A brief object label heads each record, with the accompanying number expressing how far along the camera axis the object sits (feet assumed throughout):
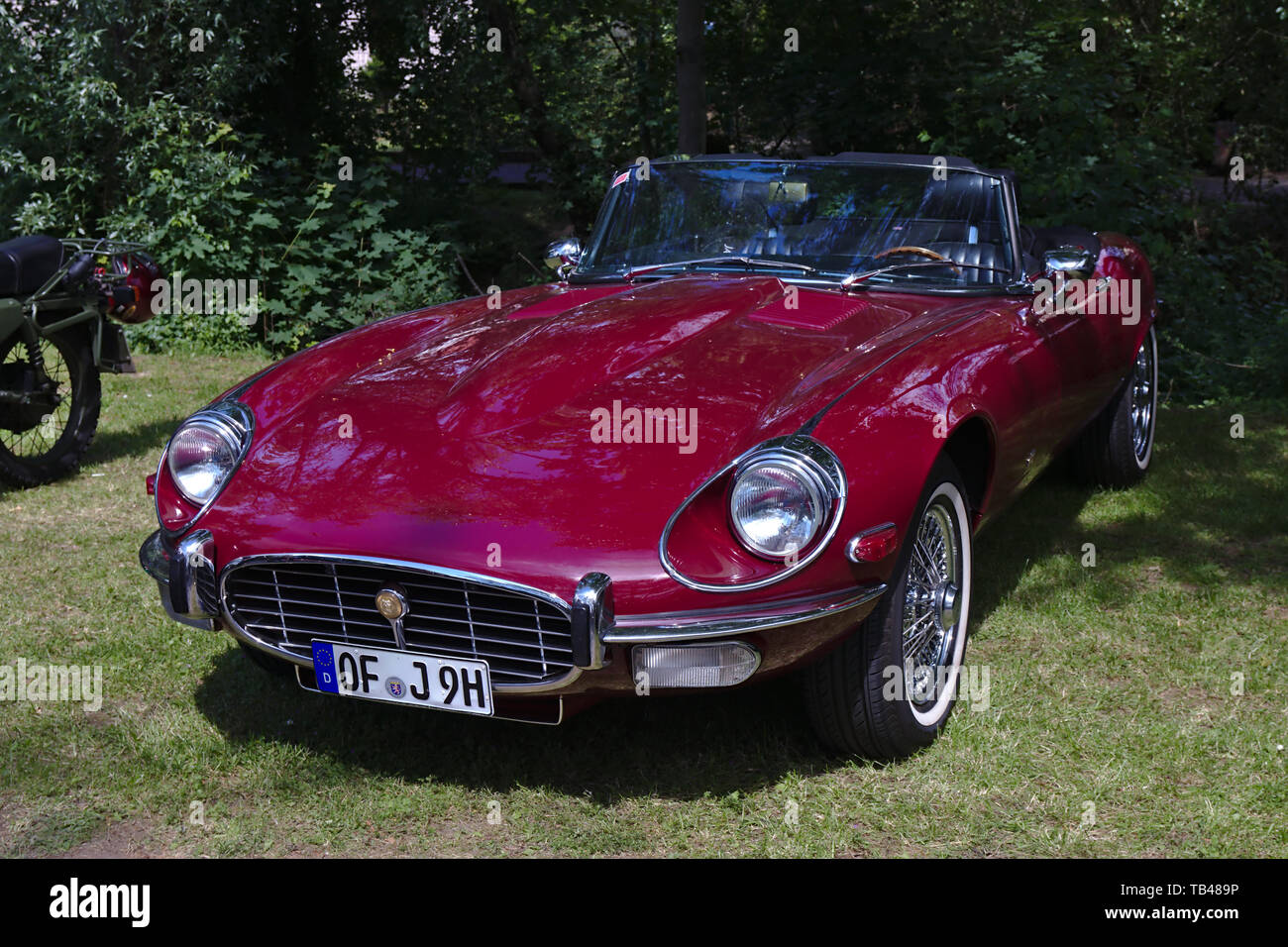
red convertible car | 9.60
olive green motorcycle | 19.80
